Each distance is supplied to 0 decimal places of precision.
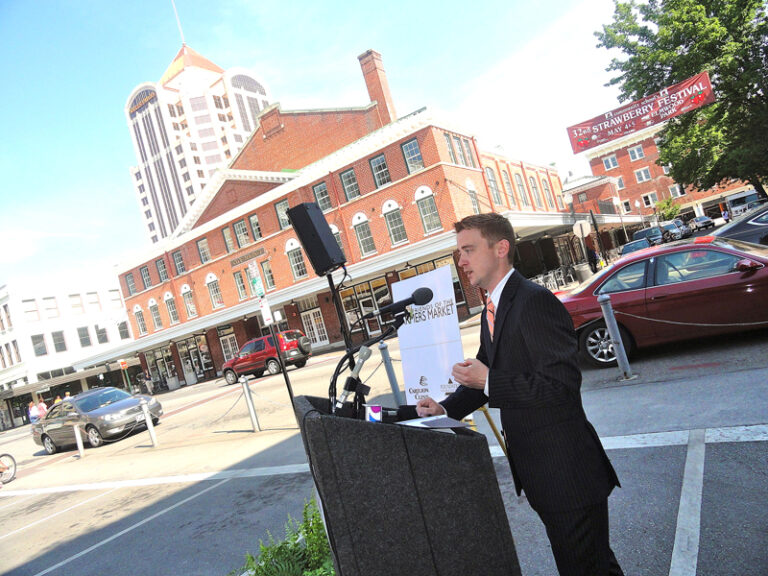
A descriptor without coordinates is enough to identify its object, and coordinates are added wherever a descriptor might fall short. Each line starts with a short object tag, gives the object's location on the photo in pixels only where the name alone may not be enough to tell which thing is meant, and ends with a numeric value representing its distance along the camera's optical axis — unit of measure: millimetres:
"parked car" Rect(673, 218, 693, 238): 35875
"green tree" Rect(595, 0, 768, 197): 20531
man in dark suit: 1763
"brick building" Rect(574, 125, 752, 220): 57344
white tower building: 100000
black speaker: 4656
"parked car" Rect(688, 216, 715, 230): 41625
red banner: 15492
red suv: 21828
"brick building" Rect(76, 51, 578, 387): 26547
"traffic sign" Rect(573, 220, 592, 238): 21125
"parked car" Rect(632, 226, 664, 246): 31516
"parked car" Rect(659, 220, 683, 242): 34312
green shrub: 2818
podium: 1503
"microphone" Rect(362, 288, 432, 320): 2123
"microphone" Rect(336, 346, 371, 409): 1939
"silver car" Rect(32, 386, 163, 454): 13862
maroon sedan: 6406
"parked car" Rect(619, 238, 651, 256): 26703
